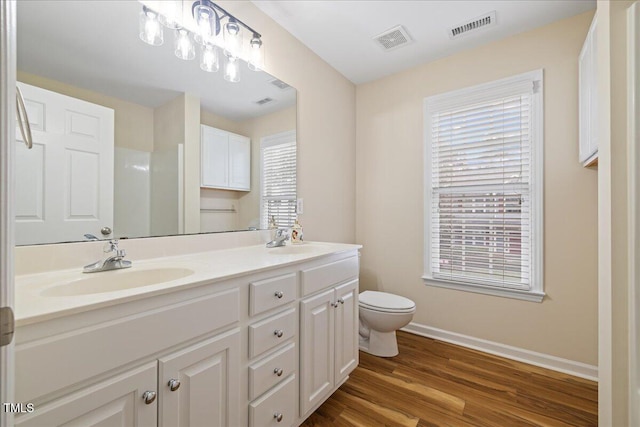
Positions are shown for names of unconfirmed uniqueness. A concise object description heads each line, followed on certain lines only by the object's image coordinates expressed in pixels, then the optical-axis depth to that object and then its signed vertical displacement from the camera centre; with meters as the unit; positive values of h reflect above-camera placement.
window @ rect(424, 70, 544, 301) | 2.03 +0.22
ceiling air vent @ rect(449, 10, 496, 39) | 1.92 +1.40
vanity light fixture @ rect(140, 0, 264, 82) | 1.34 +1.00
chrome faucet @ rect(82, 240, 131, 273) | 1.05 -0.20
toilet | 2.02 -0.81
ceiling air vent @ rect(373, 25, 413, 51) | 2.06 +1.39
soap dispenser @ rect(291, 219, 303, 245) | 2.01 -0.16
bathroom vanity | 0.64 -0.40
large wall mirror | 1.02 +0.39
